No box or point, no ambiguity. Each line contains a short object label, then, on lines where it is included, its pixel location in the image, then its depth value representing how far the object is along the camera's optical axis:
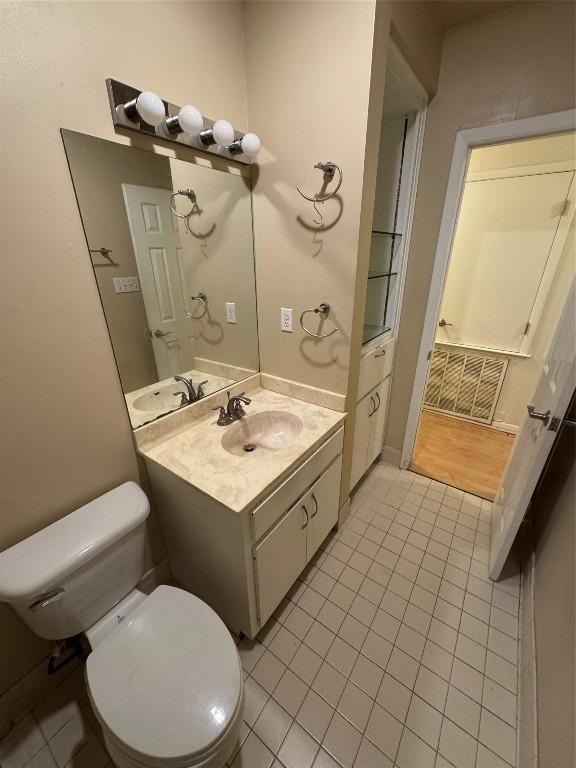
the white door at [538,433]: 1.10
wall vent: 2.72
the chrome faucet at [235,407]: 1.38
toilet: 0.74
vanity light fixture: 0.89
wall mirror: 0.98
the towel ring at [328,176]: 1.11
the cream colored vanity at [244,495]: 1.02
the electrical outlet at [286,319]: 1.45
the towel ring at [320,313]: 1.32
